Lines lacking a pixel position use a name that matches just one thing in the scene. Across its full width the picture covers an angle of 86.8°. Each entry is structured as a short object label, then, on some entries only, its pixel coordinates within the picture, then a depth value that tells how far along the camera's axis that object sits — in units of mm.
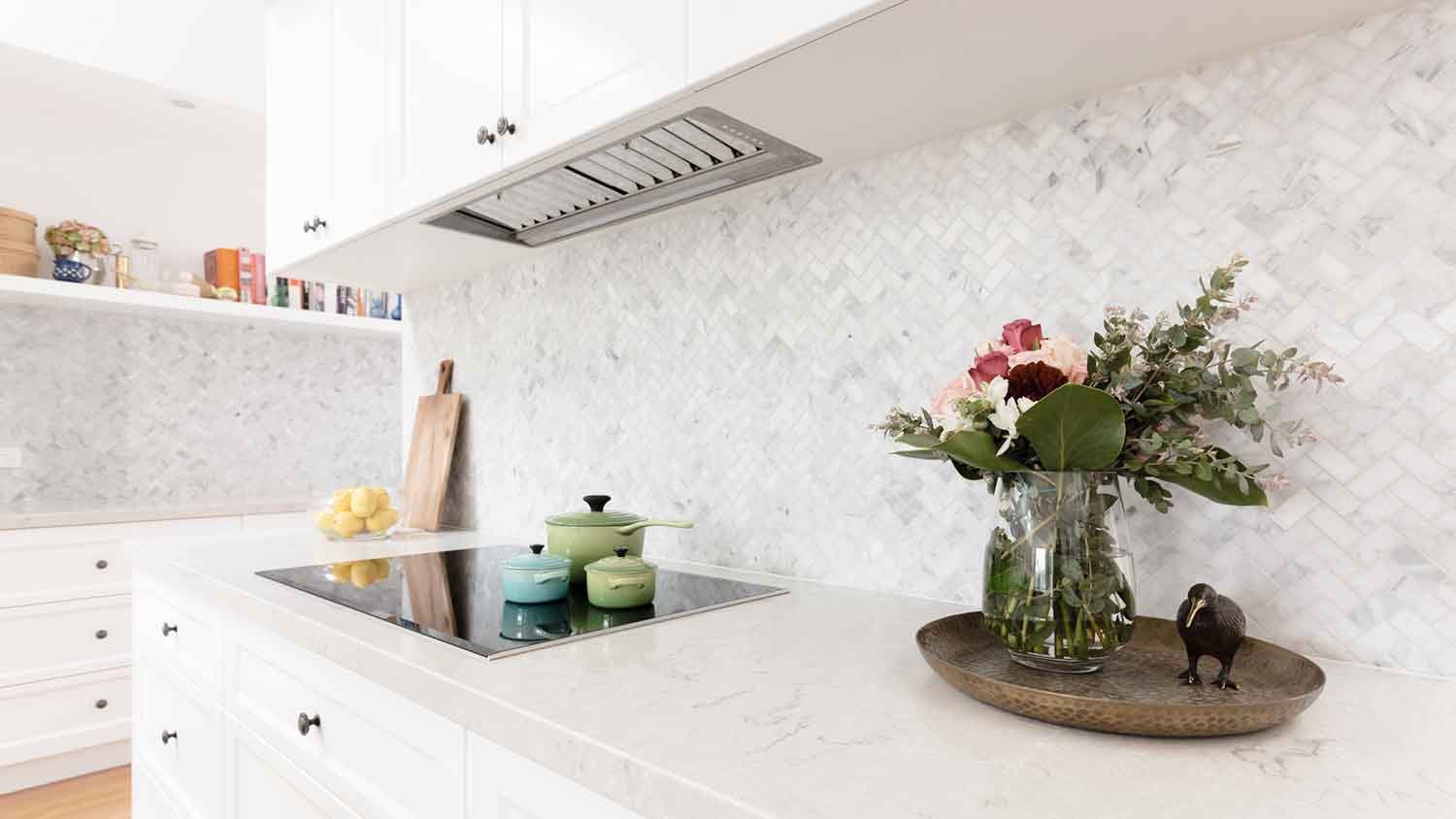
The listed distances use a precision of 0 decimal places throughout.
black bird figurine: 684
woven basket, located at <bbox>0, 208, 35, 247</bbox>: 2881
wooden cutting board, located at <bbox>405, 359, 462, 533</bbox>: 2057
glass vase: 711
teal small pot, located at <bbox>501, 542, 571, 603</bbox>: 1142
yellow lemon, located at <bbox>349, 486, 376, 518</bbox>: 1813
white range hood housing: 813
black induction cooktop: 966
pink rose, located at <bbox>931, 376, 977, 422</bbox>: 792
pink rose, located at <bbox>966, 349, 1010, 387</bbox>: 780
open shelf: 2863
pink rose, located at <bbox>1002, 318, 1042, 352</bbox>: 808
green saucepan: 1291
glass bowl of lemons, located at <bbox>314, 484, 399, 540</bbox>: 1813
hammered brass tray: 596
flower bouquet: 711
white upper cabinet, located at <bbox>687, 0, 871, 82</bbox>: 811
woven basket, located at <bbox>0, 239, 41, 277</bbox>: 2861
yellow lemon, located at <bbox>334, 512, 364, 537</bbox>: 1806
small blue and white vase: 3014
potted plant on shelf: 3021
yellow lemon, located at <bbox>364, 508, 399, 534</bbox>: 1843
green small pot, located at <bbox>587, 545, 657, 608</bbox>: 1106
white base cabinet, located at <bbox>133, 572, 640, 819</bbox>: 756
